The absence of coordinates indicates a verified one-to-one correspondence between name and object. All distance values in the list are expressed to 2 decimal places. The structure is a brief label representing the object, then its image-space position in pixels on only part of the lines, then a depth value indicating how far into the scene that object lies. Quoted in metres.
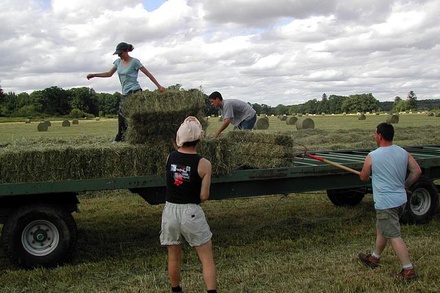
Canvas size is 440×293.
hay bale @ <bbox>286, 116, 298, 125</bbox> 39.06
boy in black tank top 4.29
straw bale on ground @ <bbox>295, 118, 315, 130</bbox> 31.58
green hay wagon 5.65
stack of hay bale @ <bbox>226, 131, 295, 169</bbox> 6.83
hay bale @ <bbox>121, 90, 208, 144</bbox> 6.12
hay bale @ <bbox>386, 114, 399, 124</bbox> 39.07
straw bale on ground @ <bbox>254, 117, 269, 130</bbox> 30.85
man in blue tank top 5.25
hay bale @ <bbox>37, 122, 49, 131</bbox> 35.81
